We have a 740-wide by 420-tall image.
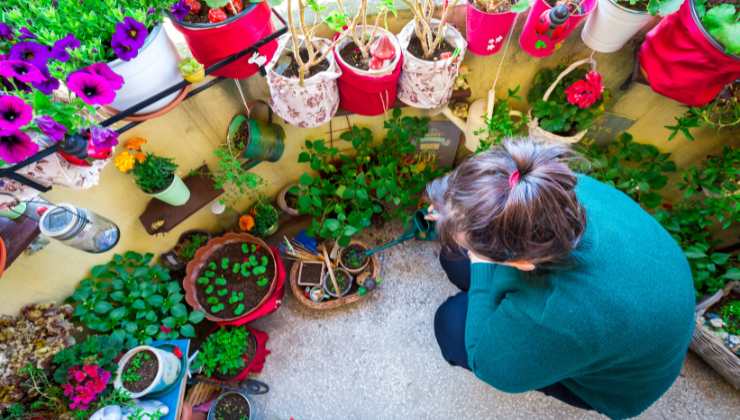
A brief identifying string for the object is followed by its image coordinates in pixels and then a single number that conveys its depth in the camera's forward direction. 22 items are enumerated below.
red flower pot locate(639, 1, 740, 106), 1.15
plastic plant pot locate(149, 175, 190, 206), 1.47
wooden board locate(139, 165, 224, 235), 1.61
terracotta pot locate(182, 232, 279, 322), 1.82
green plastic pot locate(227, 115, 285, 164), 1.55
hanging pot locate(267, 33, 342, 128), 1.22
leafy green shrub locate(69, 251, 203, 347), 1.49
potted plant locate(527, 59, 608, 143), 1.47
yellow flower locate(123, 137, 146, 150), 1.30
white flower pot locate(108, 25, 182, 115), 0.97
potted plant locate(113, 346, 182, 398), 1.40
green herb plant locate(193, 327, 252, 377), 1.72
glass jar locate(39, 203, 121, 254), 1.21
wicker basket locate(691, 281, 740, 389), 1.72
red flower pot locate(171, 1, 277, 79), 1.04
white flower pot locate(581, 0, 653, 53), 1.20
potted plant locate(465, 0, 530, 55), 1.19
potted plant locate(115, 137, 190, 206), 1.39
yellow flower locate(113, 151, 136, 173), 1.27
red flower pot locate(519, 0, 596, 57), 1.23
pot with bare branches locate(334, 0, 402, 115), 1.24
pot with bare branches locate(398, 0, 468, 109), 1.25
